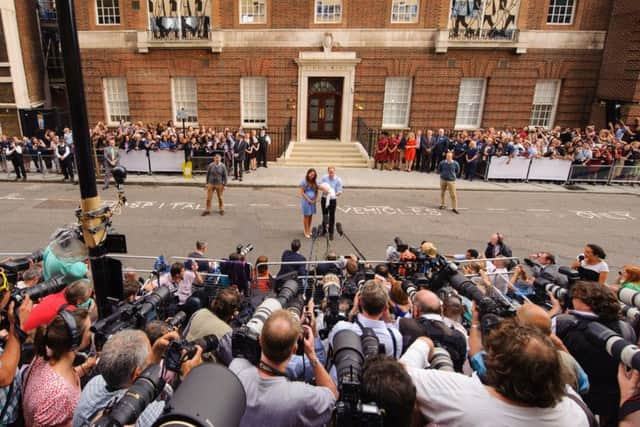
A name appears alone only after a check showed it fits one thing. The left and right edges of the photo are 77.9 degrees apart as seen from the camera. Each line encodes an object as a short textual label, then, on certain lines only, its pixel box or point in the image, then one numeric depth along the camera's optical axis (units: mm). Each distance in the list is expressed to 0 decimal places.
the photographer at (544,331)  2761
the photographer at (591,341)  3131
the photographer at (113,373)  2363
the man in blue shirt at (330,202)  9961
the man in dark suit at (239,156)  16469
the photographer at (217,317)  3506
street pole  3125
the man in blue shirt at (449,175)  12414
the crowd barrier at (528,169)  16734
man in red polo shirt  3893
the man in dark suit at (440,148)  17891
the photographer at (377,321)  3100
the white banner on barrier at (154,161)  16594
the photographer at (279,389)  2309
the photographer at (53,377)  2609
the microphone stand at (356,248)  8428
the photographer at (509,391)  1986
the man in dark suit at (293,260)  6289
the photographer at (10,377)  2613
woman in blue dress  9883
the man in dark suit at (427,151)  18250
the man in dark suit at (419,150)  18500
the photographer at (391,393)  2010
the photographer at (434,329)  3213
